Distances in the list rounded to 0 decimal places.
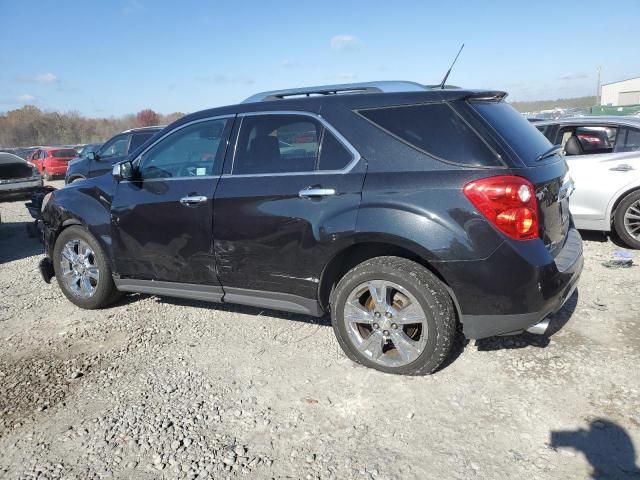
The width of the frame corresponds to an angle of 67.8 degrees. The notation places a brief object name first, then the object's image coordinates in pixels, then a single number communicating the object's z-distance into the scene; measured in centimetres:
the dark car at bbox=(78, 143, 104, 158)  1242
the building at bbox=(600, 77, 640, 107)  5212
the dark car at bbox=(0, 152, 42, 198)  1093
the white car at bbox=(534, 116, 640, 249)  584
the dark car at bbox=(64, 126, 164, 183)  1133
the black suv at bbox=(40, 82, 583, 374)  284
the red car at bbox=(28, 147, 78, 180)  2072
